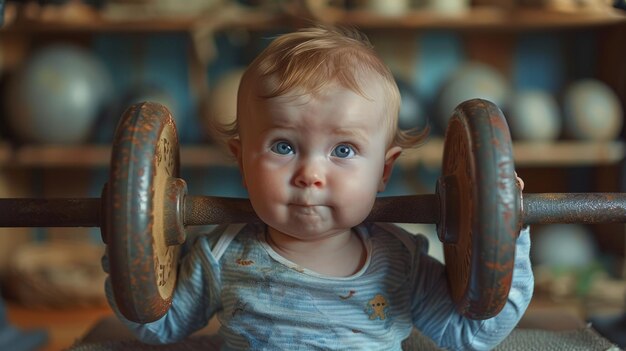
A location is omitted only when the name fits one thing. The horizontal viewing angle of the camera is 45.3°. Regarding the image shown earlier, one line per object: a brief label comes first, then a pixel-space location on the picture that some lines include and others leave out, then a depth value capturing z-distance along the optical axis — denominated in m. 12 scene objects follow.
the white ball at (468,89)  2.25
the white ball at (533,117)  2.21
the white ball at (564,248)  2.31
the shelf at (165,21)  2.22
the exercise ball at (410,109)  2.16
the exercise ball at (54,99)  2.20
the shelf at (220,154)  2.22
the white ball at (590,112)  2.21
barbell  0.70
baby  0.80
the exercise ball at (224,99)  2.15
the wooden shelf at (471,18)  2.18
